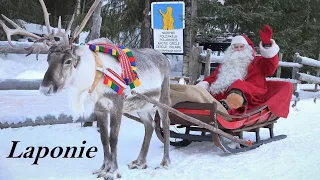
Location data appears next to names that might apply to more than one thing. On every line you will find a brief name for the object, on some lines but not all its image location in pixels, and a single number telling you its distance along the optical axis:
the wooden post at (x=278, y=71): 11.55
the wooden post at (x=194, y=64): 8.77
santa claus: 6.12
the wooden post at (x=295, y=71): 11.10
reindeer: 3.82
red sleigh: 5.18
